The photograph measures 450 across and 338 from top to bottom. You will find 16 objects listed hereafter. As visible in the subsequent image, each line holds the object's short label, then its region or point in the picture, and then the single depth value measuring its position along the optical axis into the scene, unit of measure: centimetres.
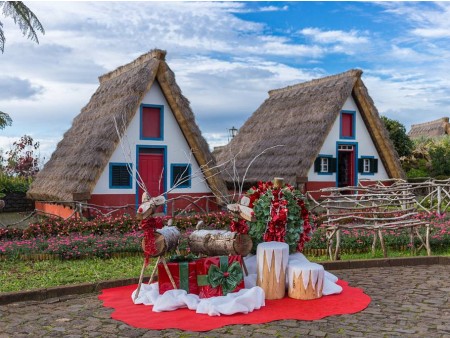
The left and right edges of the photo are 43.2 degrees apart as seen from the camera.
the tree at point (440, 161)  2919
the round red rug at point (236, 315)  643
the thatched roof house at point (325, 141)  2191
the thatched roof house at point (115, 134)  1692
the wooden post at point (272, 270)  763
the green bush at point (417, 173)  3017
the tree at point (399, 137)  3086
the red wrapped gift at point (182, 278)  747
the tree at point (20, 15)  1628
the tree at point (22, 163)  3097
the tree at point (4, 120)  1650
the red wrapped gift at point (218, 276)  730
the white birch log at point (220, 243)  783
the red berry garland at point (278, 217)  834
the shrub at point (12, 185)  2410
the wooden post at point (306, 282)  757
